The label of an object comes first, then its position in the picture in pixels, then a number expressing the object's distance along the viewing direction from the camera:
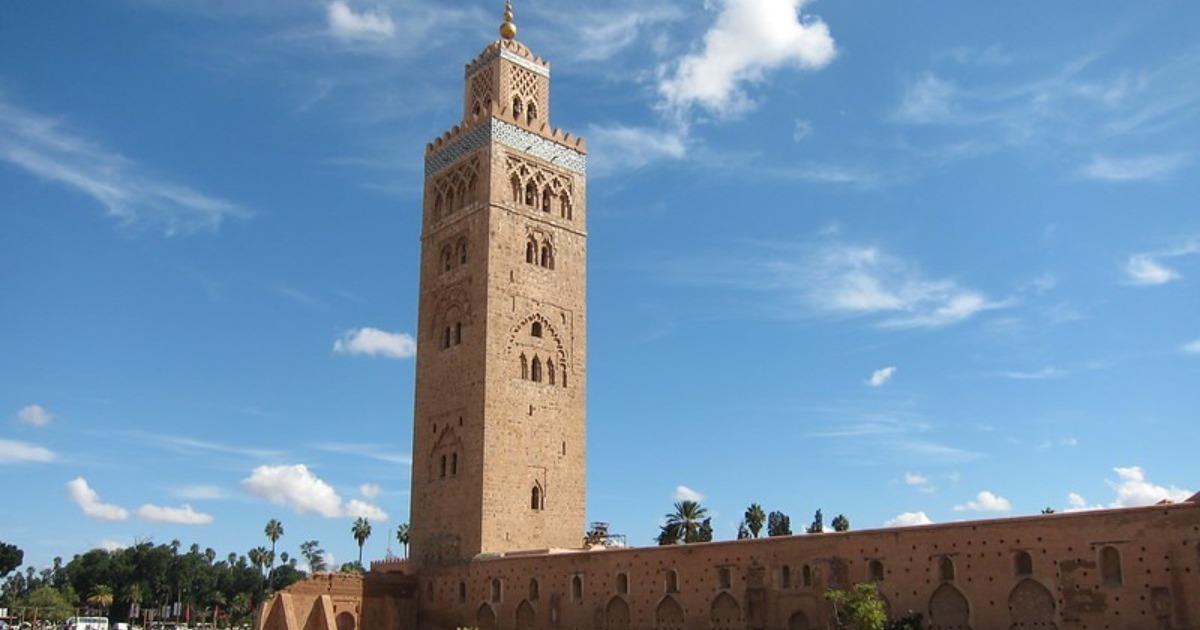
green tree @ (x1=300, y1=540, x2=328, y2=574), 93.28
